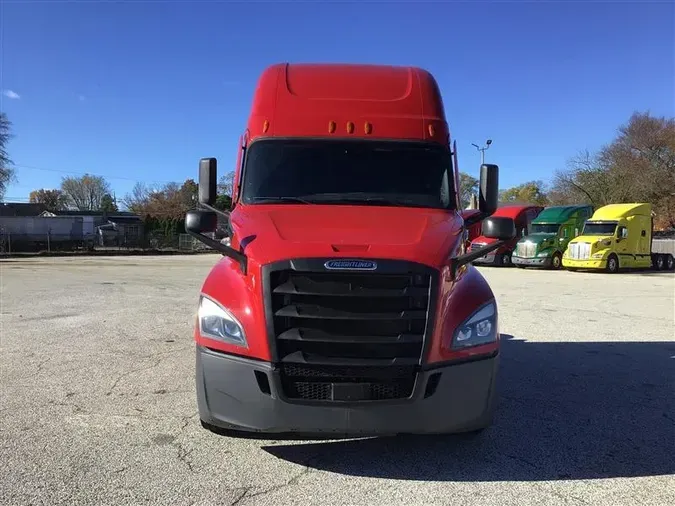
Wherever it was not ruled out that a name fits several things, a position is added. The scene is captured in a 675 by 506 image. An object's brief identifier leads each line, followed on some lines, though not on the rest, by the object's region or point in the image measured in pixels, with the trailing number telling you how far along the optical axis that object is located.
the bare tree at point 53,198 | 117.94
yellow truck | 28.03
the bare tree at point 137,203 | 83.88
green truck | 30.95
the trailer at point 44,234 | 45.50
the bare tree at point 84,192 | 122.50
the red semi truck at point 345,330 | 3.70
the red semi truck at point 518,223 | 33.52
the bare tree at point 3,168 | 53.72
